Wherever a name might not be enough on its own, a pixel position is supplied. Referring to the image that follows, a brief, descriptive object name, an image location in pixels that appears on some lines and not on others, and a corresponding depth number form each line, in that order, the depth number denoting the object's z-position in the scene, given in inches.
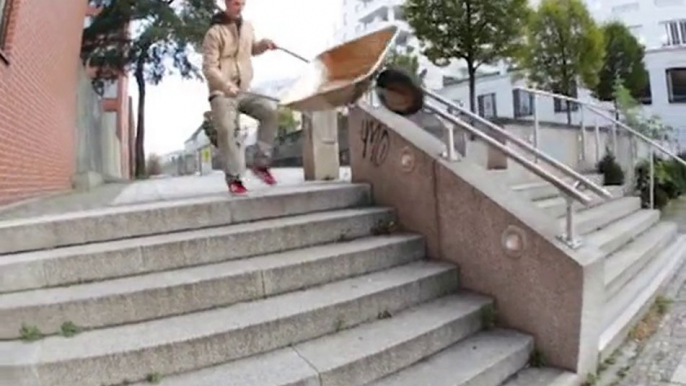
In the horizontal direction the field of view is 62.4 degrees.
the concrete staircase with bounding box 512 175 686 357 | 178.9
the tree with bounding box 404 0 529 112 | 574.6
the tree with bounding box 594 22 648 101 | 973.8
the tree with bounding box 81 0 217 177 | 729.6
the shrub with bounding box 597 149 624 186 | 335.9
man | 172.6
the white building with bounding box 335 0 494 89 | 2157.0
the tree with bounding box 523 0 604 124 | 734.5
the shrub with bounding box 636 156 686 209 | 364.2
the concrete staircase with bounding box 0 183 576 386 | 110.4
